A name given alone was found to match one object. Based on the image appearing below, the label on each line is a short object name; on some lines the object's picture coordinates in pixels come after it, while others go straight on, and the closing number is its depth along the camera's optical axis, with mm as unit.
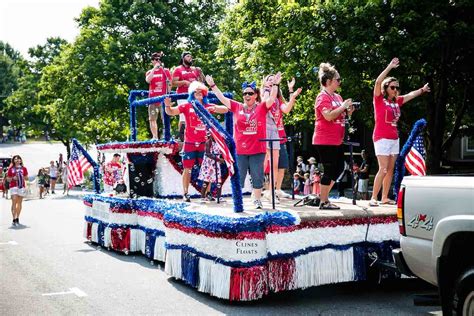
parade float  6164
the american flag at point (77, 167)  11172
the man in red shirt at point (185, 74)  10367
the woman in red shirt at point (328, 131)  7148
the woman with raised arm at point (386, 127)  7766
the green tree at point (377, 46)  15062
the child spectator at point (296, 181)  17827
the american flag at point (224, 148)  6492
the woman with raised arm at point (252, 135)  7320
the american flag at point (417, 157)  7980
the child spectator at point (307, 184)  18750
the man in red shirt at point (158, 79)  10758
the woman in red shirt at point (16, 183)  15023
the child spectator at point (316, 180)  16320
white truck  4488
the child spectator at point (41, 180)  26672
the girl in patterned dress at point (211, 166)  8414
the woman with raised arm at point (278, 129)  8125
